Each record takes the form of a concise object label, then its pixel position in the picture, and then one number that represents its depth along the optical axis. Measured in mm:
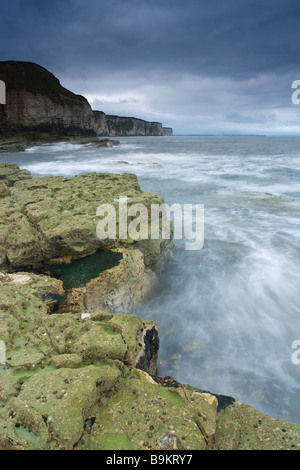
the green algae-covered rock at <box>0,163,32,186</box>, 10523
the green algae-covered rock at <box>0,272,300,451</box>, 1995
